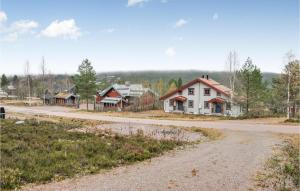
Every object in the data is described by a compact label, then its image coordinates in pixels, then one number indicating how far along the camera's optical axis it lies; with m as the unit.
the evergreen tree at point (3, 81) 147.68
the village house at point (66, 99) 94.00
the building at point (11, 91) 135.18
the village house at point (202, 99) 58.50
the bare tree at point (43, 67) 101.42
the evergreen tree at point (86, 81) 71.00
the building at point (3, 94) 125.31
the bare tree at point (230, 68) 64.32
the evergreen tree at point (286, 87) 51.90
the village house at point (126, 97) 73.25
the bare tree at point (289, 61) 49.90
